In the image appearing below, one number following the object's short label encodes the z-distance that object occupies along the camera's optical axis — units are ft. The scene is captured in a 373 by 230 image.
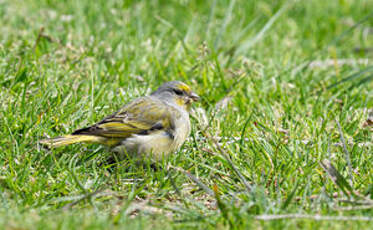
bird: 27.02
